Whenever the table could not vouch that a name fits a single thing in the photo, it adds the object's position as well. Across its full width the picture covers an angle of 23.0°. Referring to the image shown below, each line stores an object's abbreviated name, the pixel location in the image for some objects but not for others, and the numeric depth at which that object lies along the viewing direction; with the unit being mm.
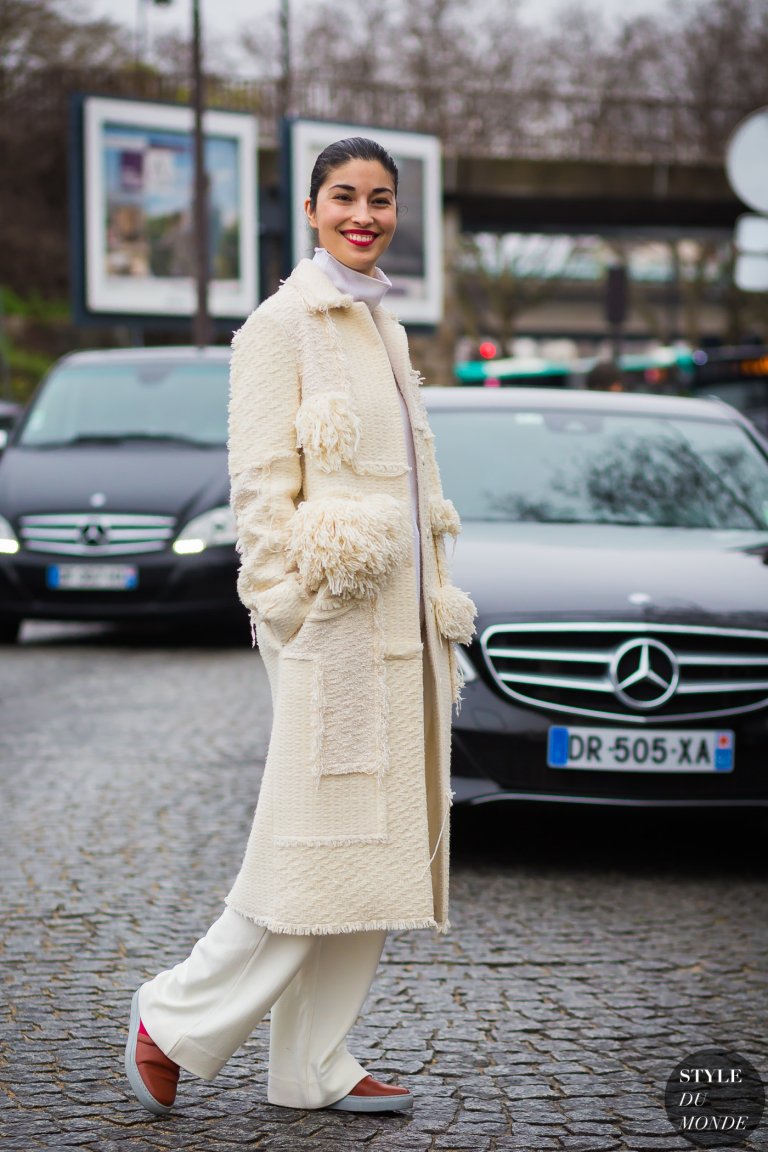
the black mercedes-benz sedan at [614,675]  5680
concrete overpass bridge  37656
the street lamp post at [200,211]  27141
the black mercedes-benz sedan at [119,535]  11773
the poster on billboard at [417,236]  33562
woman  3396
